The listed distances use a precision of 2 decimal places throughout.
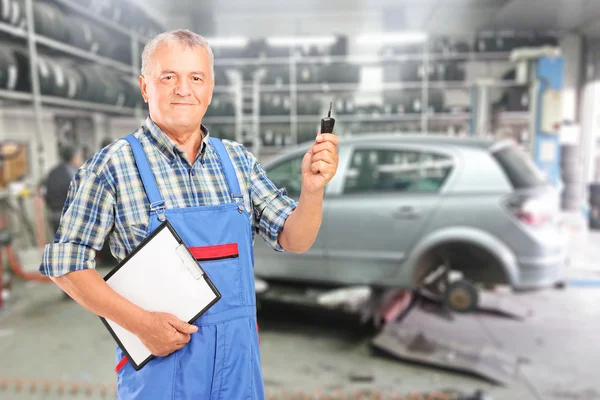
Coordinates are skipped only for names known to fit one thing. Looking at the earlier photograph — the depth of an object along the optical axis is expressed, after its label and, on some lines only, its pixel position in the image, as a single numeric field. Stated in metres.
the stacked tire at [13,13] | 3.48
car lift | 2.48
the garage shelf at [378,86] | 6.67
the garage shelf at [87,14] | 4.25
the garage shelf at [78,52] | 3.95
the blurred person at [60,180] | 2.87
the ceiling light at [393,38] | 7.37
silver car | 2.72
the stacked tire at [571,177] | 7.05
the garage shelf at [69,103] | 3.74
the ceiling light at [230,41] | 7.48
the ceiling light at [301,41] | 7.44
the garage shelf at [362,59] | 6.96
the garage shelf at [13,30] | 3.54
